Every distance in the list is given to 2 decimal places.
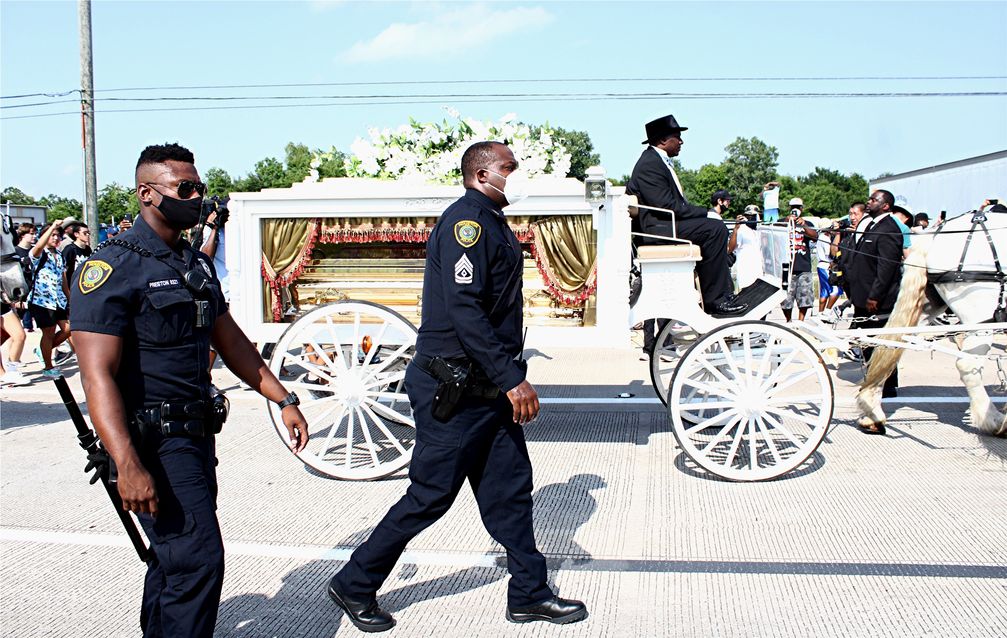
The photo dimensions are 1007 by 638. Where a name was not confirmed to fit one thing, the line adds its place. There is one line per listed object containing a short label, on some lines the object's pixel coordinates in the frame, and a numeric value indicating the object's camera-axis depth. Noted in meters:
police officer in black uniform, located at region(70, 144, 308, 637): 2.71
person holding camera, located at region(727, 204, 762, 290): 8.07
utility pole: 17.47
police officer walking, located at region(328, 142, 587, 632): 3.52
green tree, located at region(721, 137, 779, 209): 69.74
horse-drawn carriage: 5.55
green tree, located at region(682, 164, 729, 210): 62.11
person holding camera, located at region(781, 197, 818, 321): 13.40
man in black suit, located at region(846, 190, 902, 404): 7.32
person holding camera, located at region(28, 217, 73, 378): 9.59
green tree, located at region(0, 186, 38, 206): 53.88
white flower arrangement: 7.46
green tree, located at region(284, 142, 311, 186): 71.00
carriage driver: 6.12
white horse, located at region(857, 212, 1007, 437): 6.21
